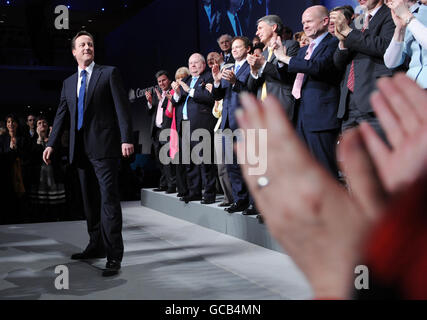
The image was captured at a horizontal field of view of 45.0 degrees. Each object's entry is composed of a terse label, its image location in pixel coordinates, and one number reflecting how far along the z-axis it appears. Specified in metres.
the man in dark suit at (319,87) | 3.03
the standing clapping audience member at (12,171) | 5.80
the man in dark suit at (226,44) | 4.99
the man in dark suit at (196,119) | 4.88
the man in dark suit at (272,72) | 3.37
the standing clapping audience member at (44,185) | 5.56
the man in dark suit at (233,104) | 4.02
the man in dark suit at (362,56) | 2.53
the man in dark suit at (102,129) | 3.03
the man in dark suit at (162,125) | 6.09
